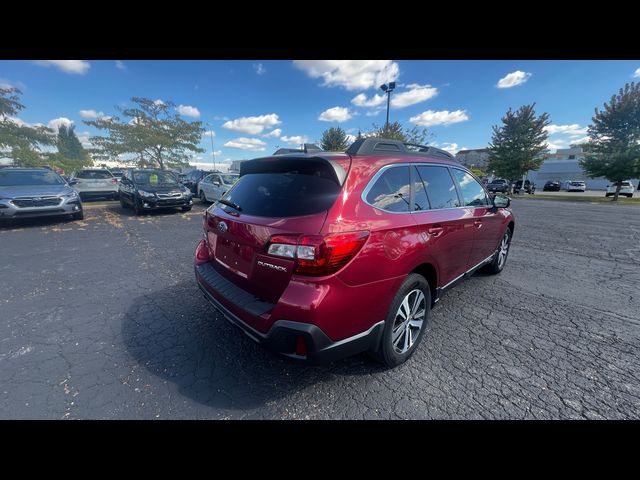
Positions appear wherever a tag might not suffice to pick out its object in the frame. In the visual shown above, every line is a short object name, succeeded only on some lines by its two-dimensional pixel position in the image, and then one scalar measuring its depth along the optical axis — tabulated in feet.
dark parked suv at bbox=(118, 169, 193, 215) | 31.30
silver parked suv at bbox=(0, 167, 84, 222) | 22.63
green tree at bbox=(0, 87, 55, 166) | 70.79
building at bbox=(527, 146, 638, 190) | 155.43
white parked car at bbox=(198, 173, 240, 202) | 40.75
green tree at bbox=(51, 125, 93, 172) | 93.85
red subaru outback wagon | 5.65
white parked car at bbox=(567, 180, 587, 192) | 115.86
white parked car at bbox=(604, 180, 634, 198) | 87.66
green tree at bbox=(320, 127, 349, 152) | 102.58
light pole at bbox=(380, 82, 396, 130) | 57.47
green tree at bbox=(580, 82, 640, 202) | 71.72
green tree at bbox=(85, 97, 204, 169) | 86.28
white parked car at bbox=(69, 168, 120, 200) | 42.11
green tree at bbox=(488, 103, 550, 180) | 91.97
